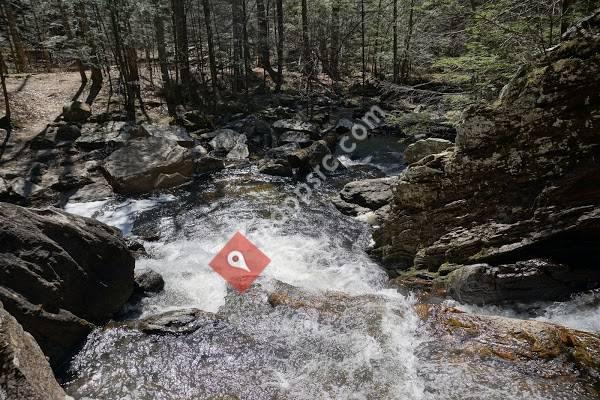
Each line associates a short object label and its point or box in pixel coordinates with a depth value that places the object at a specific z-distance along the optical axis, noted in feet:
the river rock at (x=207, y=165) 43.57
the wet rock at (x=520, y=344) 13.21
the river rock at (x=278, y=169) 42.47
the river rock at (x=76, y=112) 50.16
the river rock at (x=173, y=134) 46.03
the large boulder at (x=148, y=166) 37.86
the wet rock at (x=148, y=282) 22.83
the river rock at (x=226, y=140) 49.85
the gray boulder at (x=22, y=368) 8.69
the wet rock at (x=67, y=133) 45.70
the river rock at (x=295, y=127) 52.39
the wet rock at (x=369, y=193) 34.06
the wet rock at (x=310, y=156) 43.11
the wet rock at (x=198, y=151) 45.46
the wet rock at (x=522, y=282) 17.12
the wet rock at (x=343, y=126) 58.82
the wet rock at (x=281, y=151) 45.65
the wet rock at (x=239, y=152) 48.14
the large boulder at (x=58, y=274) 16.84
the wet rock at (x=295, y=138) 49.01
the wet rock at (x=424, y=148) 36.58
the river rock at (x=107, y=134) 45.00
